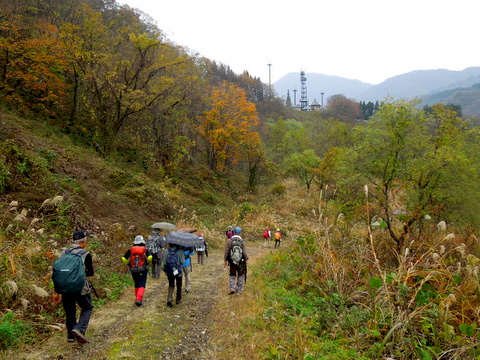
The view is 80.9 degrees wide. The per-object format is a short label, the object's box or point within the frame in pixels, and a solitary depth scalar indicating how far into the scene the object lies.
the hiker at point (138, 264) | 6.32
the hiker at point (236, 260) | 7.24
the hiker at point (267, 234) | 19.94
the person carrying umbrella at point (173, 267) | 6.44
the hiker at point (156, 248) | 8.71
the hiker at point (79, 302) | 4.61
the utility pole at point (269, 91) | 82.44
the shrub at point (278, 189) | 34.50
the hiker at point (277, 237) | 17.72
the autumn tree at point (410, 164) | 12.23
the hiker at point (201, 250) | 11.90
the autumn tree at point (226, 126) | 31.09
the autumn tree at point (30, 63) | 16.19
